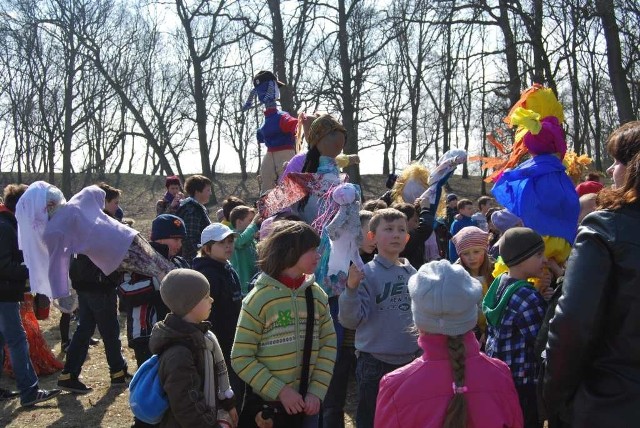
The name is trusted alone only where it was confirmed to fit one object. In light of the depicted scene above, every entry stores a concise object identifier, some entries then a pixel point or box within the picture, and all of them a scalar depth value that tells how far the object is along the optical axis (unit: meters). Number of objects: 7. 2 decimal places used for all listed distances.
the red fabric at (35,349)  7.14
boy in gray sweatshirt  3.82
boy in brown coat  3.10
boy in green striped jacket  3.26
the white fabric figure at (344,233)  3.87
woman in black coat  2.23
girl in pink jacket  2.36
